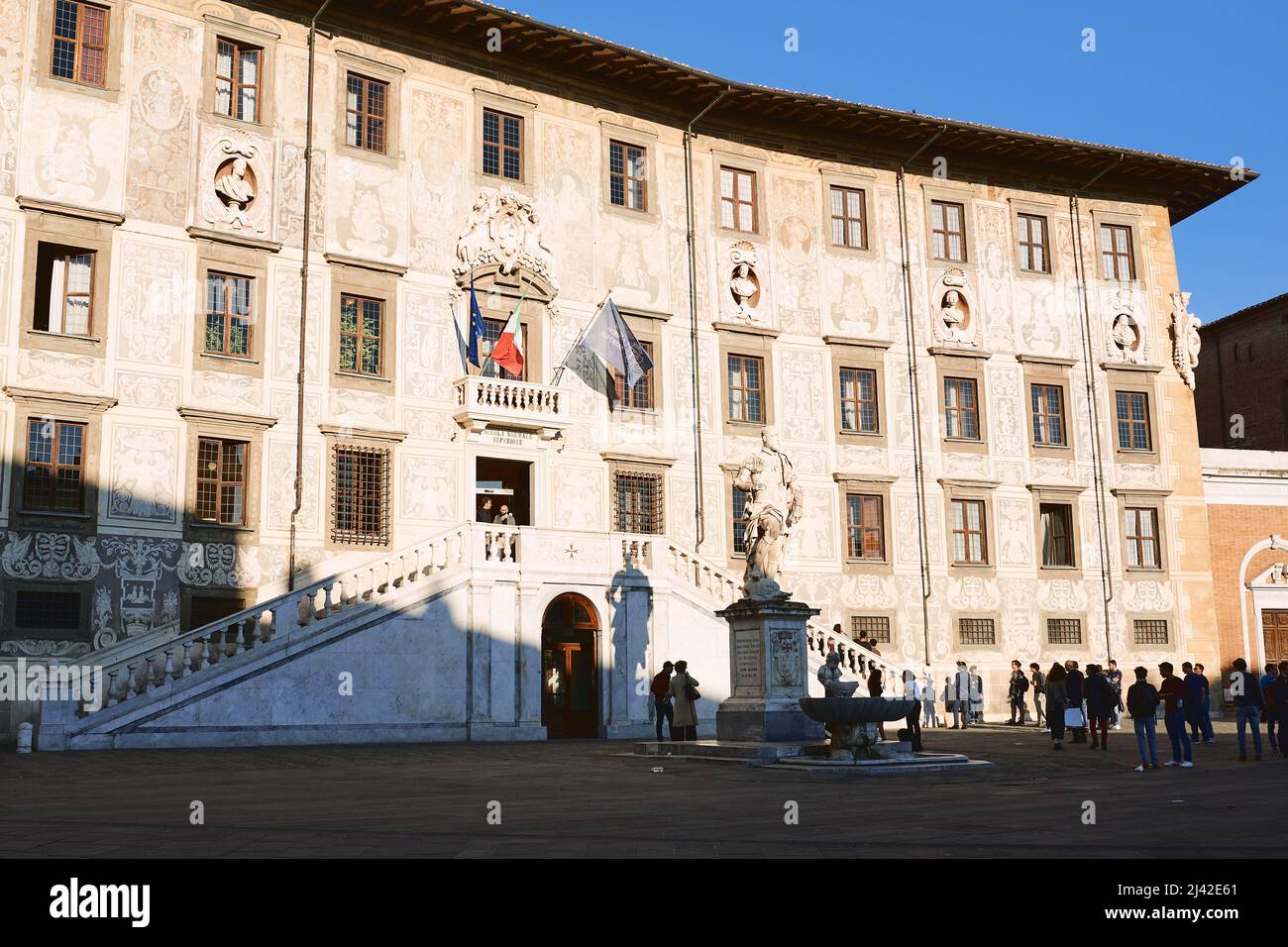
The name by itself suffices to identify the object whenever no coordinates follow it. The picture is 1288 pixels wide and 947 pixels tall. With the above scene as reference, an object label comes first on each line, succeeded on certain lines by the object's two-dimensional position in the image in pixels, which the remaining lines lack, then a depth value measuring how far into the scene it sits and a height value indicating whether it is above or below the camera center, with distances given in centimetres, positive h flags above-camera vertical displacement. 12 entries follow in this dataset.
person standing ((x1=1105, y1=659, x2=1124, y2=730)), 2870 -28
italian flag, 2770 +702
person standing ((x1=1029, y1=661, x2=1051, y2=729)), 3019 -35
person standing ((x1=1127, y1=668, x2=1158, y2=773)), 1822 -62
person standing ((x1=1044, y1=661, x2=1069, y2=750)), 2323 -52
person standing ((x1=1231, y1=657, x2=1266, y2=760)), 1997 -50
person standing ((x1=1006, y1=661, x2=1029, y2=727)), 3017 -41
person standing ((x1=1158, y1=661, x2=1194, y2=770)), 1830 -65
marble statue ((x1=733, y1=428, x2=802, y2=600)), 2133 +273
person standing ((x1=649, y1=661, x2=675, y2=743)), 2369 -28
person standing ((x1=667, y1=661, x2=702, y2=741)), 2225 -39
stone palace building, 2403 +684
